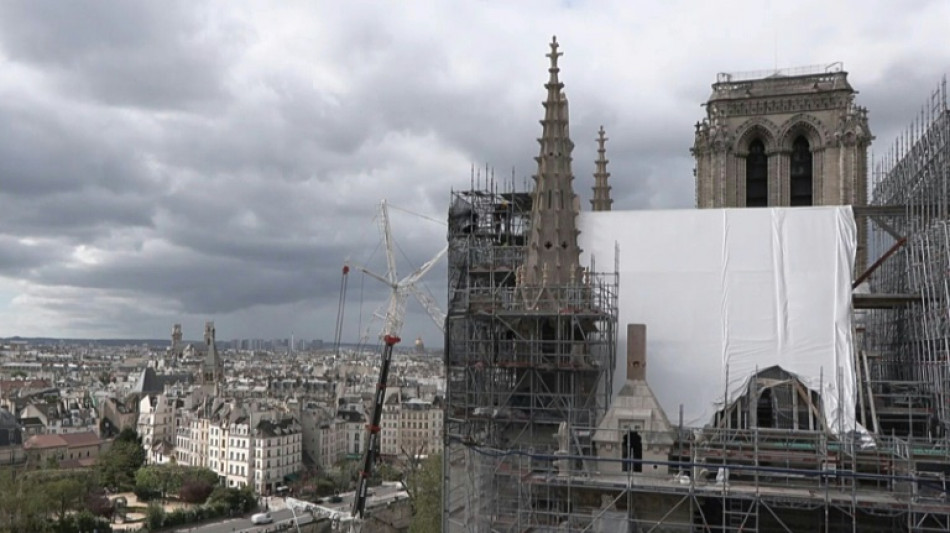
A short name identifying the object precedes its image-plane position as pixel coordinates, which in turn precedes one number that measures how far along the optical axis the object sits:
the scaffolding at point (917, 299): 24.70
